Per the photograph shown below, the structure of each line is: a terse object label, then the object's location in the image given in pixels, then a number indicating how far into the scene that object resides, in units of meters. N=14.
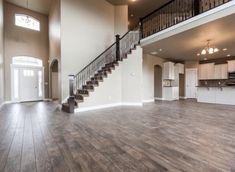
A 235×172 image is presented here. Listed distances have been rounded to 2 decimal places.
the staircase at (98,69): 4.35
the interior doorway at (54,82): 7.33
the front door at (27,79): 6.55
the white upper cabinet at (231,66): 6.79
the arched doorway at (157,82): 7.55
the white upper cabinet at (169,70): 7.23
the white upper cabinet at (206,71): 7.57
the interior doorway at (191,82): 8.23
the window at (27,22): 6.65
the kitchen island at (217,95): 5.65
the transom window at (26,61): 6.58
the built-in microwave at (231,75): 6.80
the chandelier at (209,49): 4.60
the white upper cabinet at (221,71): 7.09
